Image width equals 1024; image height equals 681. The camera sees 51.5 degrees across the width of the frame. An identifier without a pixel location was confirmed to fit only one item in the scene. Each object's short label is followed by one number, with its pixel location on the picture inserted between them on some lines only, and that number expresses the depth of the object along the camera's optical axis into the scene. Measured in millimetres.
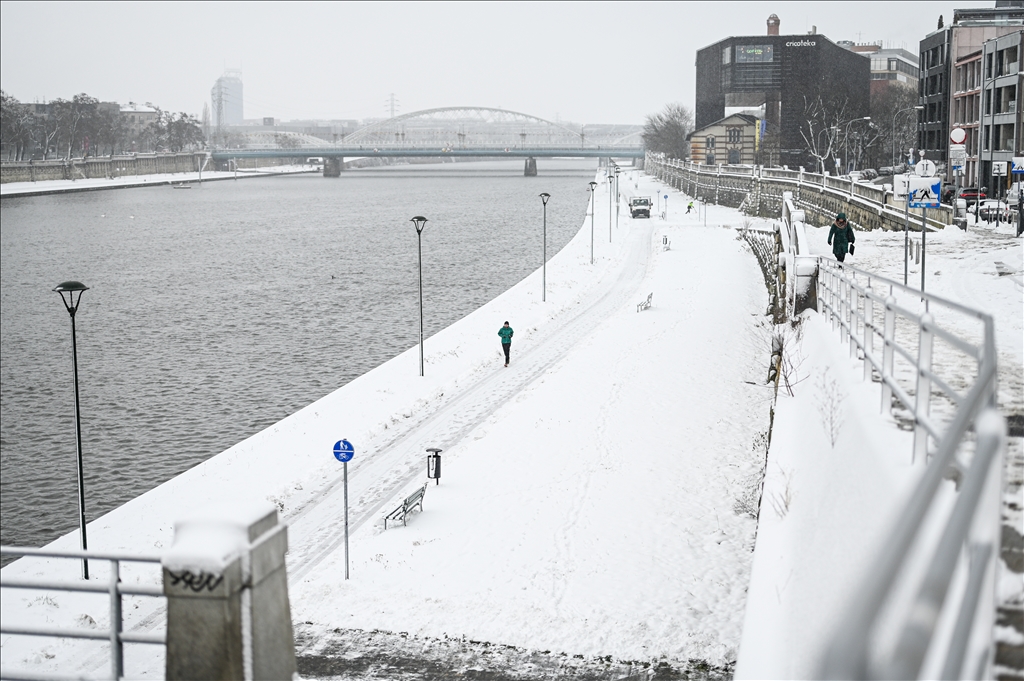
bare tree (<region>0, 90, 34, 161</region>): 165000
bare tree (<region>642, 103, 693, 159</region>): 177375
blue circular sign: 19641
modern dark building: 134375
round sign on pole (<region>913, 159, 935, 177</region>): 23781
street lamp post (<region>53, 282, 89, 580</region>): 19812
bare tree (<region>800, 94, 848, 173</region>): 101756
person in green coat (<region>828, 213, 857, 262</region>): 25250
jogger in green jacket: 34406
